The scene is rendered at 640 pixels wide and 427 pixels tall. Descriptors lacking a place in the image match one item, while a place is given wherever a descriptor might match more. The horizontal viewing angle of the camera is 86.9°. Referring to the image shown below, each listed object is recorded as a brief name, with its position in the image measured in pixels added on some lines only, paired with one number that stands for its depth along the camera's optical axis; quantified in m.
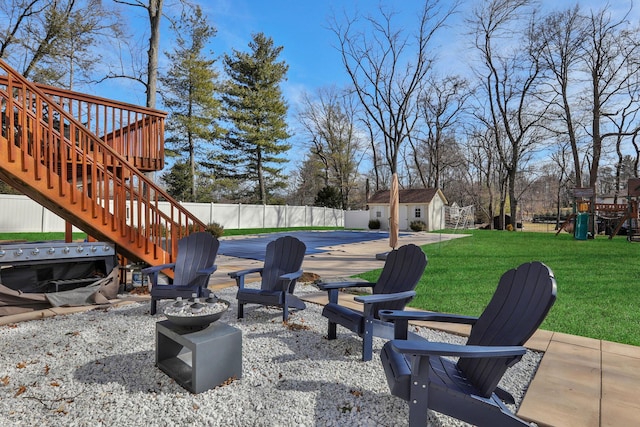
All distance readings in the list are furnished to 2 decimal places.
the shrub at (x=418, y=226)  22.34
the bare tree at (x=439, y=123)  23.19
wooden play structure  14.16
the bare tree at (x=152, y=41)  9.16
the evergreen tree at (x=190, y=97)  21.62
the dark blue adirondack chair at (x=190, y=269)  3.73
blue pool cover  10.23
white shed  23.44
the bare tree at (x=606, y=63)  17.39
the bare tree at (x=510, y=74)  18.75
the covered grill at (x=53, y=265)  3.82
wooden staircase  3.71
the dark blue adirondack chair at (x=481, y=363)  1.57
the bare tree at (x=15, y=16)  12.01
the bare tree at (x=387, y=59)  14.53
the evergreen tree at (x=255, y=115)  24.30
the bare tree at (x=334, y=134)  28.91
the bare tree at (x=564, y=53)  18.48
